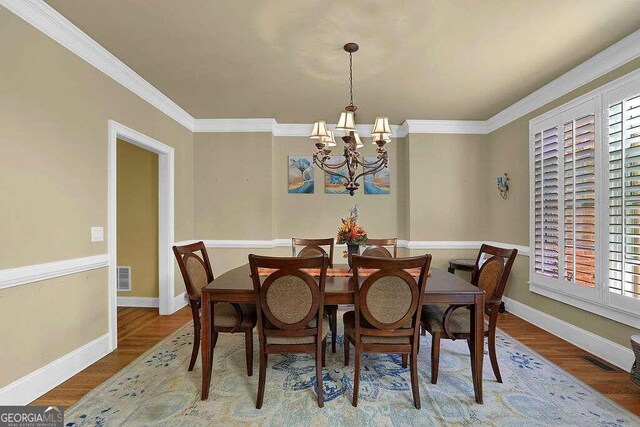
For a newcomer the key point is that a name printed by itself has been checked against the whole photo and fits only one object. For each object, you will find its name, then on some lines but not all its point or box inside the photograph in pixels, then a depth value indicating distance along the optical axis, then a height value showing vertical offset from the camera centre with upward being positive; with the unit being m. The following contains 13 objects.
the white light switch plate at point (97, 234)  2.61 -0.19
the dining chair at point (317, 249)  2.86 -0.39
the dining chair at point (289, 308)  1.86 -0.60
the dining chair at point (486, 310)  2.19 -0.76
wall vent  4.19 -0.90
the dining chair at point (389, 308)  1.84 -0.60
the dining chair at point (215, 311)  2.29 -0.76
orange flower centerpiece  2.53 -0.20
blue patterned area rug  1.88 -1.26
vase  2.56 -0.30
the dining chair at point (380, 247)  3.19 -0.37
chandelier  2.37 +0.63
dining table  2.03 -0.59
